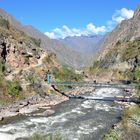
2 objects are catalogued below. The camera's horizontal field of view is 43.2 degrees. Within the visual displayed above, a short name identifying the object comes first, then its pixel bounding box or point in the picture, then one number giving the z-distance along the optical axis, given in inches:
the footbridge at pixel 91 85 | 1964.4
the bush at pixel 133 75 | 3018.1
